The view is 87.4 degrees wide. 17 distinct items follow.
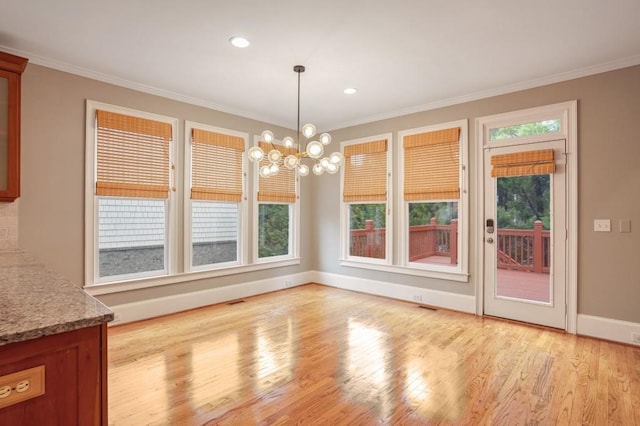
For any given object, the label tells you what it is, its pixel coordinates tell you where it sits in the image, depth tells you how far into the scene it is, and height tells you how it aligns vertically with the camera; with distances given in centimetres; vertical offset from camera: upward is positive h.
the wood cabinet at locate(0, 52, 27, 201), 294 +79
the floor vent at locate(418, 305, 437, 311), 462 -131
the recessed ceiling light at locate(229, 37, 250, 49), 303 +158
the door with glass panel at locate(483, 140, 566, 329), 384 -22
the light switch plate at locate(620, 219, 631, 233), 342 -11
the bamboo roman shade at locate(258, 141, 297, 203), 552 +49
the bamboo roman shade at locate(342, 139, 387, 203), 536 +70
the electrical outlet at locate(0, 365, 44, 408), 94 -50
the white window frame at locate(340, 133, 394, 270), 527 -24
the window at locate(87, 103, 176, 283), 380 +23
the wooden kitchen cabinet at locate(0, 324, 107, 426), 96 -52
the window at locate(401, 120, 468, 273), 456 +23
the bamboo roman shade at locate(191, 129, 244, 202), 466 +69
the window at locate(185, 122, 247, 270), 464 +24
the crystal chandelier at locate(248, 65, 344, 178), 302 +55
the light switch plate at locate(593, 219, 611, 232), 352 -11
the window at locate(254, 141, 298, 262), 554 -1
